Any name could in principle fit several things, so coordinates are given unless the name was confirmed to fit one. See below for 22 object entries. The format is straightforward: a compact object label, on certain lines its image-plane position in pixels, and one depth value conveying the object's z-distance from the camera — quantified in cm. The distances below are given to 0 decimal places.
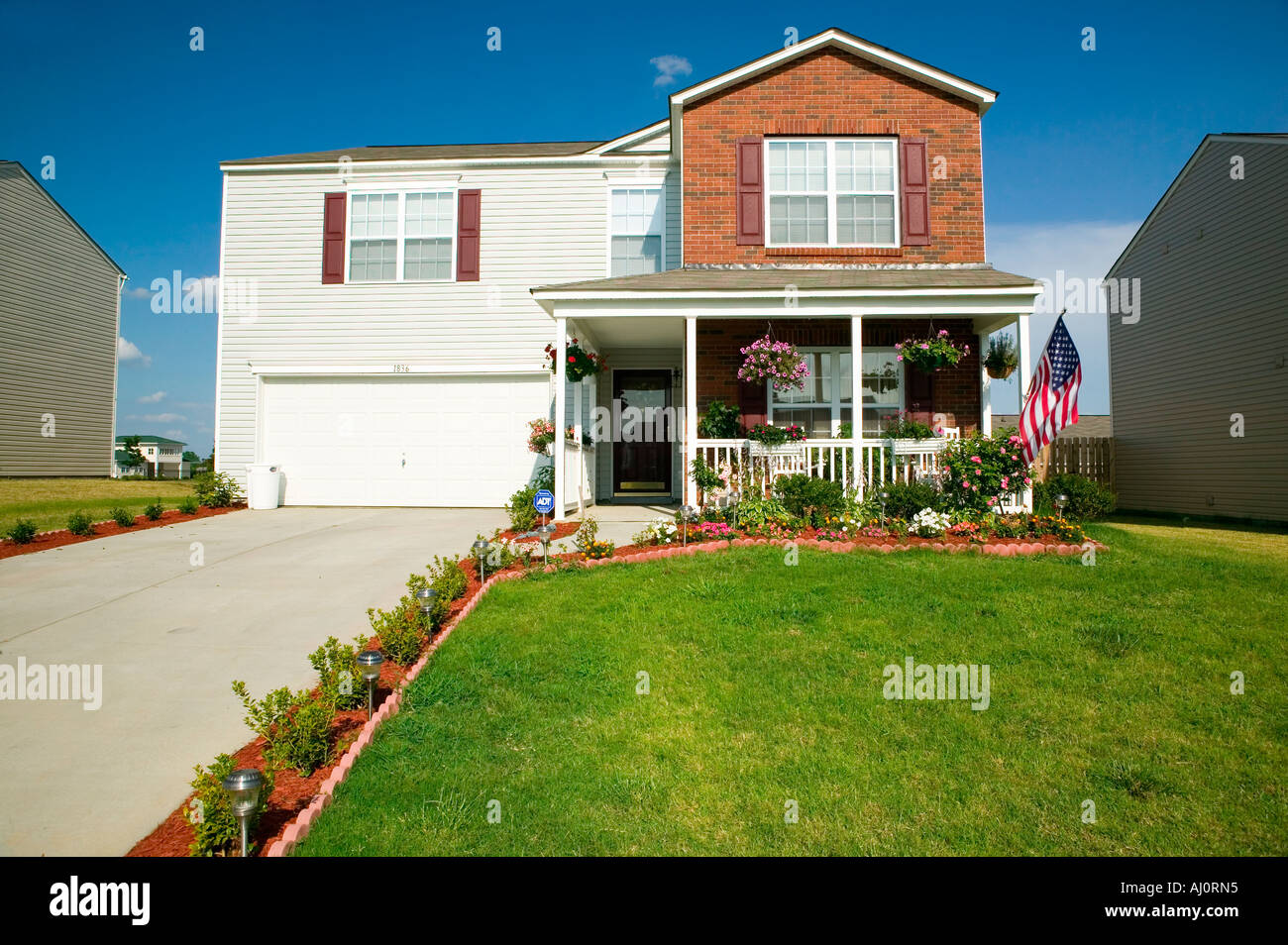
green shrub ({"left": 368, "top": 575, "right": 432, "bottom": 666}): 480
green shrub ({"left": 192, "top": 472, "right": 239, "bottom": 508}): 1225
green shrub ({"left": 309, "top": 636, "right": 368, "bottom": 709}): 418
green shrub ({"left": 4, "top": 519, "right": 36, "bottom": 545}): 877
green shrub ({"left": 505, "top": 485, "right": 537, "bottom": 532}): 928
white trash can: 1238
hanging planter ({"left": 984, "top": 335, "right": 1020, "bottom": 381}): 1011
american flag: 794
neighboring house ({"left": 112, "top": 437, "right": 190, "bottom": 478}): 3416
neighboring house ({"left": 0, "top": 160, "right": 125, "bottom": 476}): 1770
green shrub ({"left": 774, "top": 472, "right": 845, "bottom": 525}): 835
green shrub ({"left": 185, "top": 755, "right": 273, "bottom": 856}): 279
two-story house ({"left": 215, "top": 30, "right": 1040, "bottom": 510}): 1141
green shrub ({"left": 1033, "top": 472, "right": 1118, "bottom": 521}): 913
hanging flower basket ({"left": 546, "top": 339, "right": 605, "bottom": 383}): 1031
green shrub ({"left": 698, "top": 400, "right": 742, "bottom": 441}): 1009
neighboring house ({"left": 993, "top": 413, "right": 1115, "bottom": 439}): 2752
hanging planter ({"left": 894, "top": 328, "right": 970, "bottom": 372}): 950
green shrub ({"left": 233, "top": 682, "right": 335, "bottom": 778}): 351
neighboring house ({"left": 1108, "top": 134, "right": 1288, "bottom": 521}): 1288
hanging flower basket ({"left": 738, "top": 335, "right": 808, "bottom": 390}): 960
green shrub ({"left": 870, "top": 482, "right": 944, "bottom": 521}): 845
